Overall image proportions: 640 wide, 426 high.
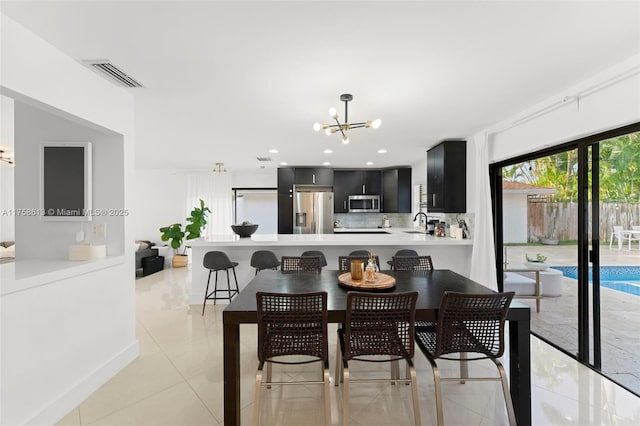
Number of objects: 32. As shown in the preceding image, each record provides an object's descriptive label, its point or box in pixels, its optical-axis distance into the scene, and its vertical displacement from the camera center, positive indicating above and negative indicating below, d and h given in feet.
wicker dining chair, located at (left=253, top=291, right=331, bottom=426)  6.09 -2.26
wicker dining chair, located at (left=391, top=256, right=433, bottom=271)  10.75 -1.75
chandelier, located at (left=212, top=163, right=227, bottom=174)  22.64 +3.50
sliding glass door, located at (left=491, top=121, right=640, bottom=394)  8.13 -1.02
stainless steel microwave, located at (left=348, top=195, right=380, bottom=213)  24.13 +0.77
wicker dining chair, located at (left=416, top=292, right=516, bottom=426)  6.25 -2.39
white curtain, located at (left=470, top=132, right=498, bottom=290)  12.98 -0.47
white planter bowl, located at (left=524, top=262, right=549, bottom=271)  11.41 -1.99
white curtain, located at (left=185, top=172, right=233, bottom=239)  25.38 +1.63
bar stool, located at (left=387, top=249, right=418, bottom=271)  13.58 -1.73
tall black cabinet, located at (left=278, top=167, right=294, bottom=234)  23.39 +1.02
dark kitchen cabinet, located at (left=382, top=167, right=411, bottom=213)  23.34 +1.78
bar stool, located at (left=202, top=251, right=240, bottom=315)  13.85 -2.10
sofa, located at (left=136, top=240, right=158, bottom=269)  22.12 -2.60
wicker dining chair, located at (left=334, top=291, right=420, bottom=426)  6.11 -2.32
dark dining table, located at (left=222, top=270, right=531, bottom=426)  6.16 -2.43
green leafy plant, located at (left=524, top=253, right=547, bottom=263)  11.41 -1.72
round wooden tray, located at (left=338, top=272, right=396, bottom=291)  7.52 -1.75
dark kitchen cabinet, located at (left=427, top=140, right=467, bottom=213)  15.29 +1.79
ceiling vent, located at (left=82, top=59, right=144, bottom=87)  7.39 +3.66
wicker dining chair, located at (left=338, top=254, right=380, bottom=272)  10.66 -1.67
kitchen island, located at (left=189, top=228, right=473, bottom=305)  14.60 -1.70
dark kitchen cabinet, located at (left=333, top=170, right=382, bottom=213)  24.22 +2.36
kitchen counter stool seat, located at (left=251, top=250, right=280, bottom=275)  13.91 -2.05
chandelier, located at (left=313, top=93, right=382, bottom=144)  9.16 +2.70
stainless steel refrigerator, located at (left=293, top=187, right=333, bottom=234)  23.16 +0.10
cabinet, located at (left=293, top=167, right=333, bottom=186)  23.39 +2.89
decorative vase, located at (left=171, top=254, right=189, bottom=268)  24.49 -3.61
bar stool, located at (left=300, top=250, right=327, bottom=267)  13.40 -1.73
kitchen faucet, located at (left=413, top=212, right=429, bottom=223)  20.07 -0.10
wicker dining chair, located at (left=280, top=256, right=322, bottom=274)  10.69 -1.72
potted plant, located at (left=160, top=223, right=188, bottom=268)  22.70 -1.45
